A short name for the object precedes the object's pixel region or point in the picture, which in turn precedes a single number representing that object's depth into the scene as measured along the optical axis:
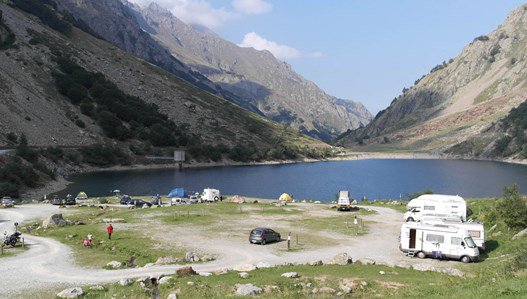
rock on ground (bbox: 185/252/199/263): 34.41
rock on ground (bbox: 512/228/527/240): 37.84
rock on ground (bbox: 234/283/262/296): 23.80
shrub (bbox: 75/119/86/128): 163.12
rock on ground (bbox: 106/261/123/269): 31.55
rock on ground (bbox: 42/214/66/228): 51.38
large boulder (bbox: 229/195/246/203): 78.06
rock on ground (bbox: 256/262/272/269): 31.26
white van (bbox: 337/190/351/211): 67.38
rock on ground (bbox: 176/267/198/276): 27.80
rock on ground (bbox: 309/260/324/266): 31.92
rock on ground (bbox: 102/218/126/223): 53.18
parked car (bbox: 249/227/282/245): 41.84
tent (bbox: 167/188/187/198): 90.19
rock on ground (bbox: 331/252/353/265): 32.34
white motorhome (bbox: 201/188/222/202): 84.19
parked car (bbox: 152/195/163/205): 78.96
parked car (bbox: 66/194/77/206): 75.83
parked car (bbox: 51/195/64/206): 76.14
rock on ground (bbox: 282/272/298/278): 27.40
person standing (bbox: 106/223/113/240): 42.91
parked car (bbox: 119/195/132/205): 76.93
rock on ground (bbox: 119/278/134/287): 26.23
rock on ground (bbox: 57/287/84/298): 24.28
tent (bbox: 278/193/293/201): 84.25
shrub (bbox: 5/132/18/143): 127.44
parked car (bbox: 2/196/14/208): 71.38
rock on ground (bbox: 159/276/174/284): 26.59
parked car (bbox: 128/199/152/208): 74.31
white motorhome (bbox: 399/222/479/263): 35.66
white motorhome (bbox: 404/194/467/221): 48.19
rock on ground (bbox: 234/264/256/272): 29.71
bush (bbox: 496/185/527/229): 39.94
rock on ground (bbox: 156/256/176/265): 33.12
